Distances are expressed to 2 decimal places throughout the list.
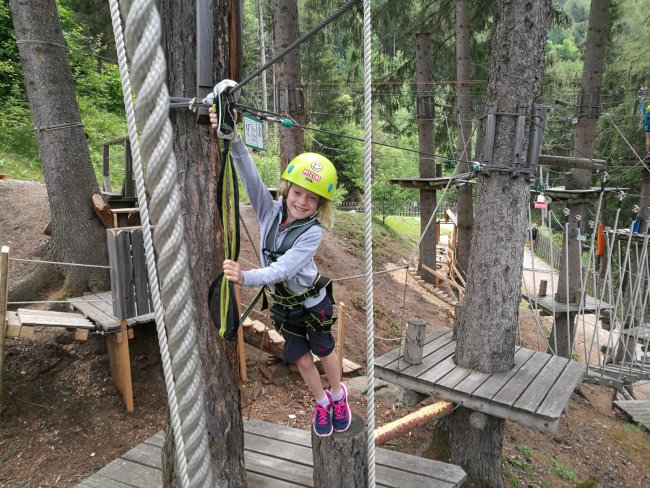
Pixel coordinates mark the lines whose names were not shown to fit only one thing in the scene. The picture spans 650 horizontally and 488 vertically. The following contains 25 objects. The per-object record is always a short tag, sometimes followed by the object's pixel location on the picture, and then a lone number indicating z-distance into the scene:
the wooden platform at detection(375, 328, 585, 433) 2.99
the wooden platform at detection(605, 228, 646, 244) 6.19
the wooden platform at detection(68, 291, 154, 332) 3.65
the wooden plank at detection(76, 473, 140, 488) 2.26
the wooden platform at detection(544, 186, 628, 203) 6.52
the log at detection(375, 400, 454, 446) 2.87
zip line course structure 0.72
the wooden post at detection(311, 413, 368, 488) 2.02
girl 1.88
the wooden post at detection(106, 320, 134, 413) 3.71
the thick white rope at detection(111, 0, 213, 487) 0.69
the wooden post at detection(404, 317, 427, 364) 3.56
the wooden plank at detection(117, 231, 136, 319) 3.61
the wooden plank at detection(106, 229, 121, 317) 3.58
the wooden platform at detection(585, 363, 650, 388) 4.89
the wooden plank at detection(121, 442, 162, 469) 2.44
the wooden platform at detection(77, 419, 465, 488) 2.28
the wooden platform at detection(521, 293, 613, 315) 6.74
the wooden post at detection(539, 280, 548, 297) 7.73
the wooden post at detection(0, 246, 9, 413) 3.21
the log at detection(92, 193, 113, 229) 4.56
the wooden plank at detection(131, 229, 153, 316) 3.70
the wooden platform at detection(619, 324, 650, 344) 5.62
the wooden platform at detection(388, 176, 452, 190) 8.89
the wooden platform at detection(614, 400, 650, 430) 6.73
